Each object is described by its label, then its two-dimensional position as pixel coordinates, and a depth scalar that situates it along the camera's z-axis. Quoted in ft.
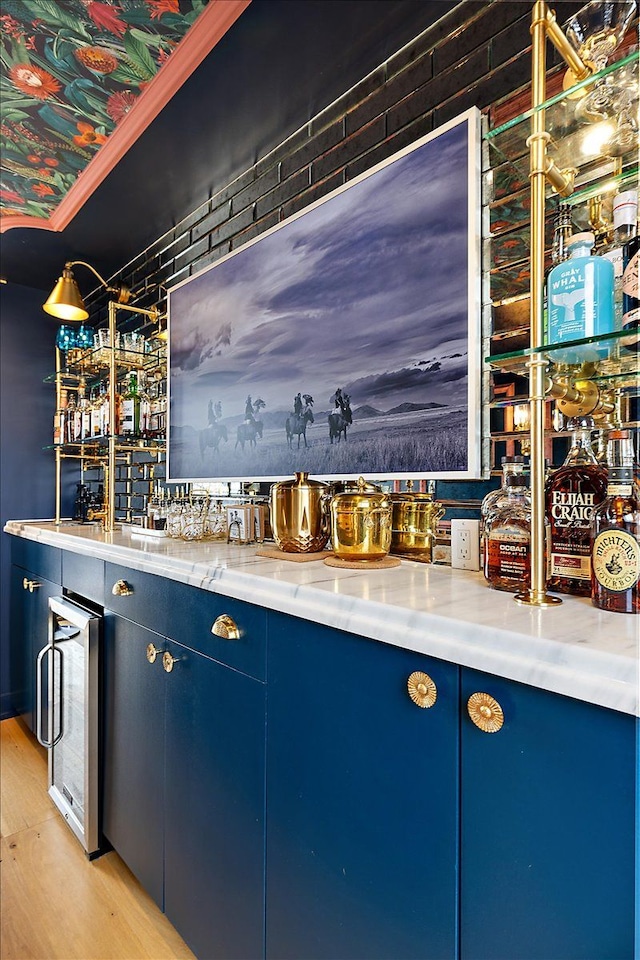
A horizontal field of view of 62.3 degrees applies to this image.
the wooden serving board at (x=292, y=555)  4.37
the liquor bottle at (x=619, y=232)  2.66
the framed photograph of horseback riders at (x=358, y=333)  4.06
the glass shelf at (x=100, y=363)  8.33
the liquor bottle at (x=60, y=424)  9.95
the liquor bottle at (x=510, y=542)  3.00
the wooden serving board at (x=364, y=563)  3.92
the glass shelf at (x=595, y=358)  2.62
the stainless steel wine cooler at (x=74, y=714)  5.74
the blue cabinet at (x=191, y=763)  3.65
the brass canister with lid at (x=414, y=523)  4.35
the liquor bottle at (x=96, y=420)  8.95
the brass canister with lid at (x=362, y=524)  4.03
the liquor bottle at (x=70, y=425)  9.90
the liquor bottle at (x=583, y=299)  2.69
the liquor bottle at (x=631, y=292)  2.50
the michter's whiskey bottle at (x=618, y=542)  2.42
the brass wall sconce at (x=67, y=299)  7.89
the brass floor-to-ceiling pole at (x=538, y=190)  2.77
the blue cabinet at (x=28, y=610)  7.71
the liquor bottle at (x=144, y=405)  8.19
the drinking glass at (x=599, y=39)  2.90
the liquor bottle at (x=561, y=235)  3.09
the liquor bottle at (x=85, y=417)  9.26
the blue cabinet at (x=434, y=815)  1.92
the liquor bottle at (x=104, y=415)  8.74
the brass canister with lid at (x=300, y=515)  4.58
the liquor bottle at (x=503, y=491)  3.32
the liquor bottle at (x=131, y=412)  8.27
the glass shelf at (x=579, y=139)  2.82
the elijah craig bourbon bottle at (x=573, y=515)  2.85
